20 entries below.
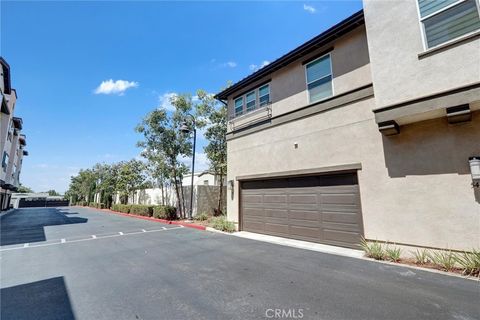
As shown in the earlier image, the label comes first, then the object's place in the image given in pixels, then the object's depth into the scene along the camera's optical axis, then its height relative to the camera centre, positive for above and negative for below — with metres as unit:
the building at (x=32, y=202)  46.72 -0.54
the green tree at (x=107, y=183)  34.25 +2.40
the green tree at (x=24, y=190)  82.80 +4.11
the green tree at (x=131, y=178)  25.08 +2.24
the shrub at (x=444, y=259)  5.20 -1.58
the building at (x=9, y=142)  18.45 +6.77
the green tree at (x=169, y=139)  17.09 +4.49
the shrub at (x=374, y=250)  6.17 -1.60
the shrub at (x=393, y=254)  5.98 -1.63
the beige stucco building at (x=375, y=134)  5.28 +1.81
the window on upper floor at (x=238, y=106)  12.25 +4.89
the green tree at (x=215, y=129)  16.55 +4.89
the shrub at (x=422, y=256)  5.65 -1.62
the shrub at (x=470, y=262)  4.88 -1.57
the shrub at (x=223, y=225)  11.09 -1.45
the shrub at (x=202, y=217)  15.16 -1.38
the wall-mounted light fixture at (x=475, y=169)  5.02 +0.49
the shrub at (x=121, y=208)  23.45 -1.08
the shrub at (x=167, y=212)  16.41 -1.10
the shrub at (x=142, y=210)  18.75 -1.08
